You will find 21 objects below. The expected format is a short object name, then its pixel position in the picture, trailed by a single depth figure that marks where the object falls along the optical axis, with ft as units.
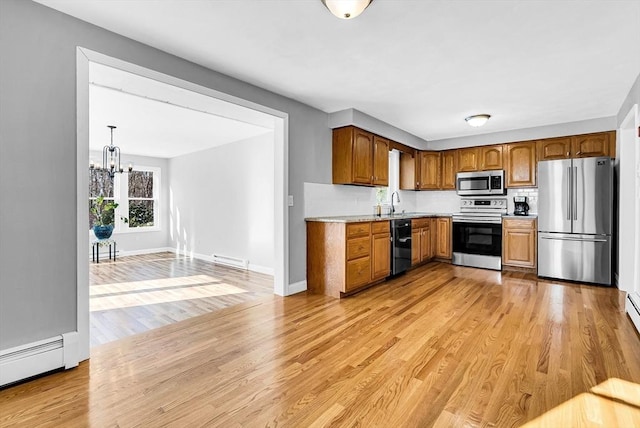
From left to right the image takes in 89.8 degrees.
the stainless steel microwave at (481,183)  17.76
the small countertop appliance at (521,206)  17.15
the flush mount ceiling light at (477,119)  14.29
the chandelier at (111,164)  17.38
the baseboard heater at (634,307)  9.00
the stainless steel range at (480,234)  17.07
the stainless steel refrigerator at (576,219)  13.71
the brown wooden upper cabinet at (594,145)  14.82
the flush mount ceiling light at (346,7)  6.32
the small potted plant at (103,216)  20.15
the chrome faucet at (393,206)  18.67
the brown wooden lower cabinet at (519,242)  16.12
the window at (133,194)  22.99
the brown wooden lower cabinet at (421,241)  16.92
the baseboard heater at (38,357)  6.23
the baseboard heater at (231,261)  18.61
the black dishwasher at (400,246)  14.74
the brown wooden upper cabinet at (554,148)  15.88
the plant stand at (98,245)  20.13
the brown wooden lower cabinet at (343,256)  12.16
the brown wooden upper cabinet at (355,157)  14.06
